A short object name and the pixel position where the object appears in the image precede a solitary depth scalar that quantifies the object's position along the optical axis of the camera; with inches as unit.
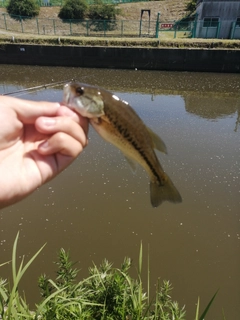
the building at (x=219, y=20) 979.9
